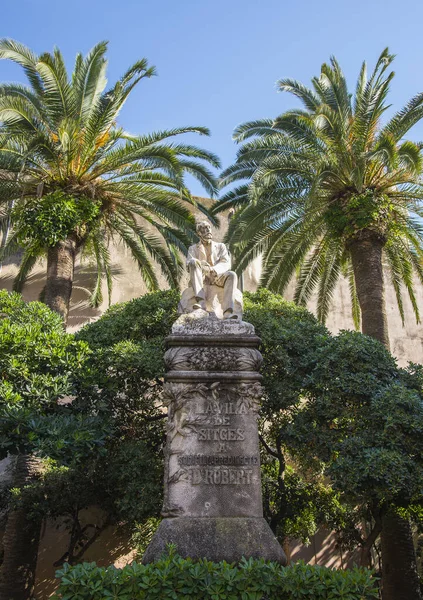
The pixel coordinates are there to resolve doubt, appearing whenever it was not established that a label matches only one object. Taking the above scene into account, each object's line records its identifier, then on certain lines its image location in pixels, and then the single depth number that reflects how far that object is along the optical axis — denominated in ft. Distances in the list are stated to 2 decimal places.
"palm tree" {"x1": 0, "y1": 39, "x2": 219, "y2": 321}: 38.86
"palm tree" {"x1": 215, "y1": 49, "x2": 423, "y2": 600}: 38.42
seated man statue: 24.95
